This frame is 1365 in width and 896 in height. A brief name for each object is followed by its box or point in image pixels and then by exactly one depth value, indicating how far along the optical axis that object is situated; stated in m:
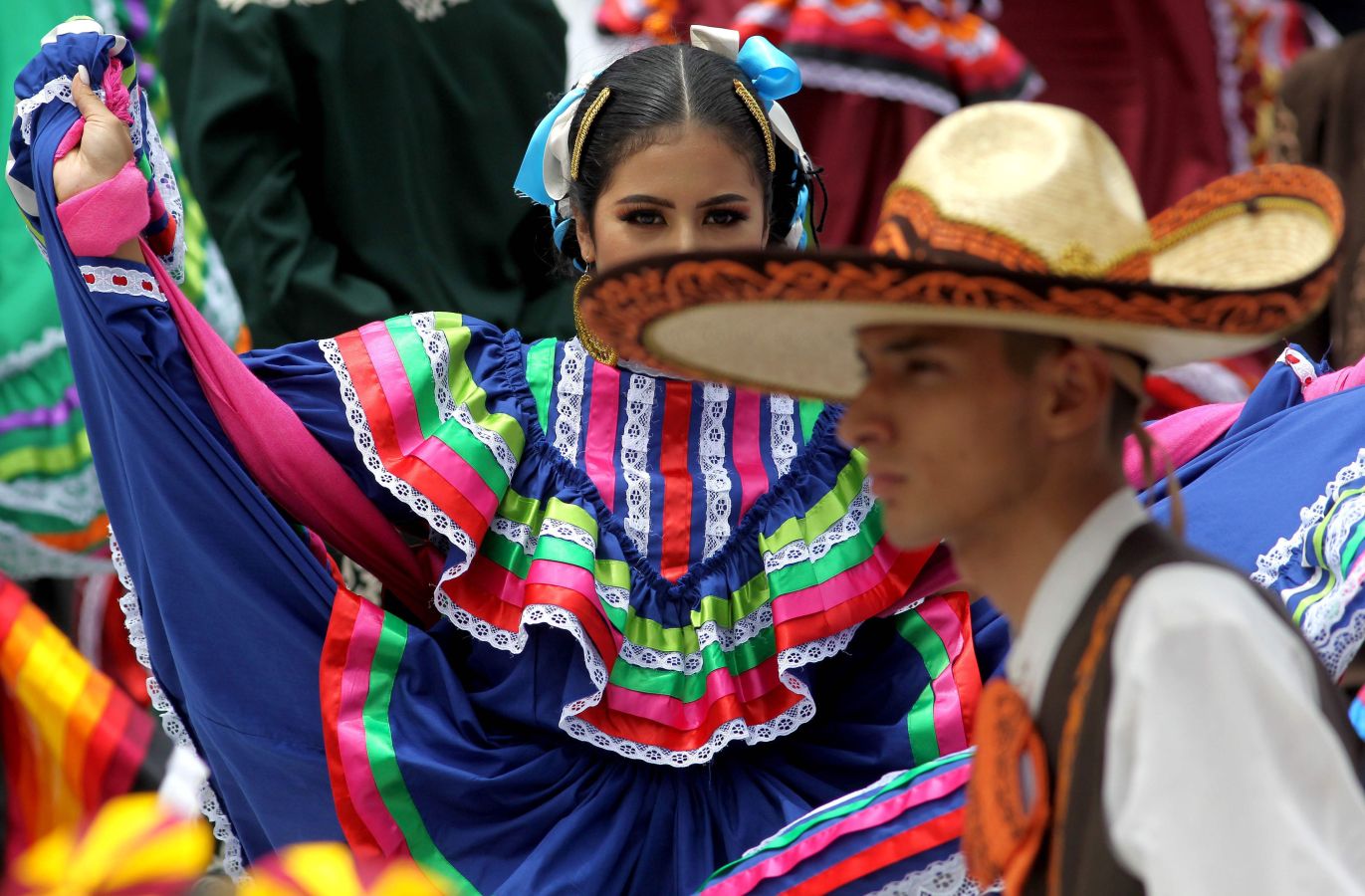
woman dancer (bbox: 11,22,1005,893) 7.40
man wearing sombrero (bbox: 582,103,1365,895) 6.78
